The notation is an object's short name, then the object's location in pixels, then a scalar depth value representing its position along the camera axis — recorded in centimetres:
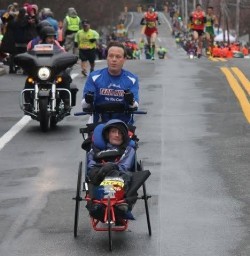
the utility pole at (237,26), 9442
